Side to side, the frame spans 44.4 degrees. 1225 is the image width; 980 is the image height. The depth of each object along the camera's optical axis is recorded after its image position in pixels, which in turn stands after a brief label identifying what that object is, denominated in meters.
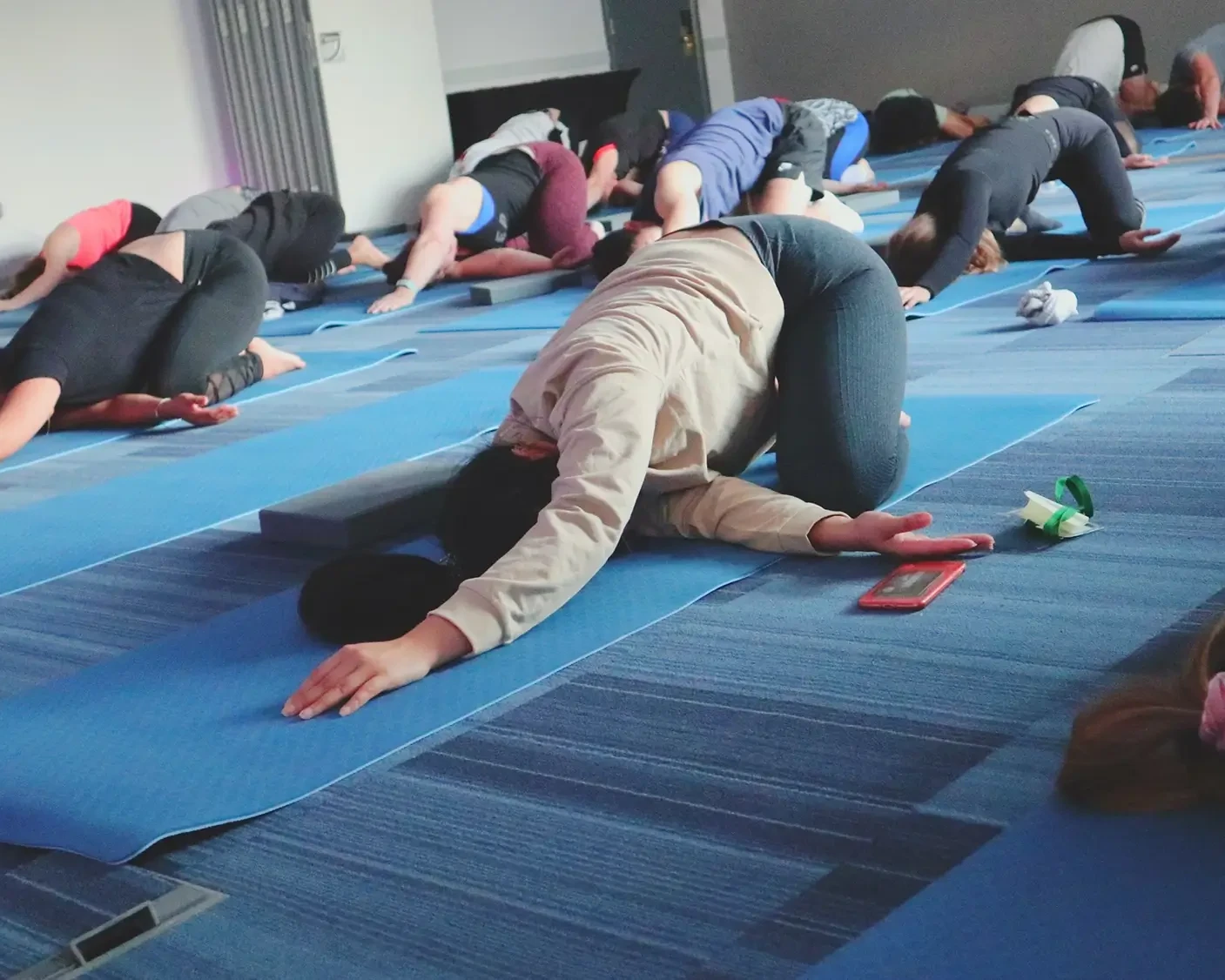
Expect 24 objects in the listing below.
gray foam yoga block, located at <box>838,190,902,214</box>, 6.98
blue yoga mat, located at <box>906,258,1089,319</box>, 4.57
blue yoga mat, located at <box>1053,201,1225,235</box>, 5.26
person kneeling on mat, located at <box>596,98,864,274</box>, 5.38
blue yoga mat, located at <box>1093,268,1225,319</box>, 3.88
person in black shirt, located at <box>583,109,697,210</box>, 8.18
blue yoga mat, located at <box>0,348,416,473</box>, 4.19
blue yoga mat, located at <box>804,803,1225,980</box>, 1.23
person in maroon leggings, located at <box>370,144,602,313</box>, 6.22
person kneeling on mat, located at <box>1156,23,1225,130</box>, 8.91
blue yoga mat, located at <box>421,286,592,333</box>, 5.29
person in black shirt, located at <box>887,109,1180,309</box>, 4.51
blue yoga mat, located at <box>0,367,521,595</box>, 3.15
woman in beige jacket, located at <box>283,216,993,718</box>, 2.12
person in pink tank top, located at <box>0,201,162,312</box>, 6.09
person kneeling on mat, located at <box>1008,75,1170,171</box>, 5.69
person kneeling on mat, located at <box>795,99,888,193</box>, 7.12
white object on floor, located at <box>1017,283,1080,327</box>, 4.06
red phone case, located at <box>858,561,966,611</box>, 2.15
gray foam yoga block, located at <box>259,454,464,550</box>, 2.86
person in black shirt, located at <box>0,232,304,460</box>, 4.08
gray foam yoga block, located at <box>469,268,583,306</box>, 5.93
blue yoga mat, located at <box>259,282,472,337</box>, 5.95
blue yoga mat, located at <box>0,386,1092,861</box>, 1.81
